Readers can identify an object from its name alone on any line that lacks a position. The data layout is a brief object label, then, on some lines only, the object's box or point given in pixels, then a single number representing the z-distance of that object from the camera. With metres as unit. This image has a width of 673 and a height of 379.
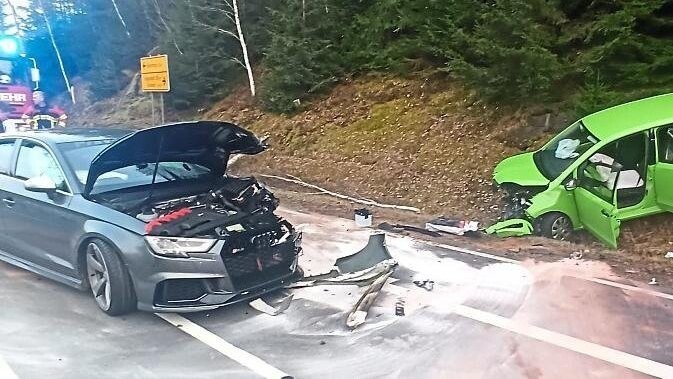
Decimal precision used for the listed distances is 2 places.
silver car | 4.57
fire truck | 16.92
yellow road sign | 13.23
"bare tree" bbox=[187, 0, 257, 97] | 18.45
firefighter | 16.87
